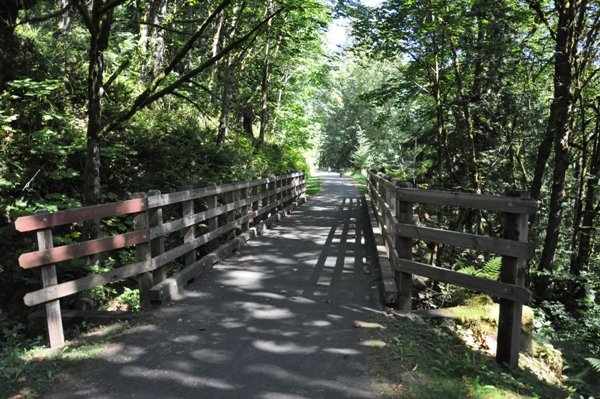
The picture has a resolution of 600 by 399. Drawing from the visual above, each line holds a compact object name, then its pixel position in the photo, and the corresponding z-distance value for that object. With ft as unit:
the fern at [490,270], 17.78
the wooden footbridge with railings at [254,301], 11.01
